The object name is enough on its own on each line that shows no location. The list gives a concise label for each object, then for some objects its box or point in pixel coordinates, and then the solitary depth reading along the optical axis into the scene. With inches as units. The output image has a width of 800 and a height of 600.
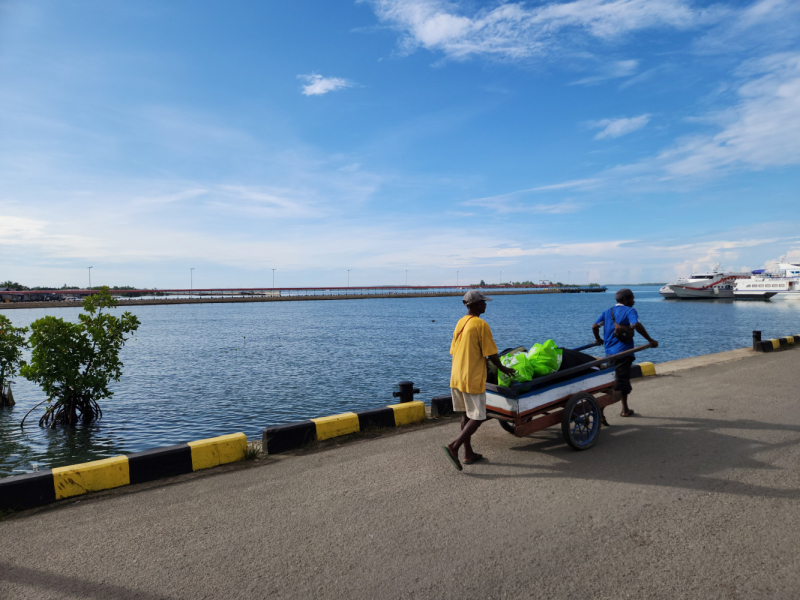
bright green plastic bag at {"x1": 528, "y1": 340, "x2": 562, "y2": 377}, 229.5
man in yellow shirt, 200.7
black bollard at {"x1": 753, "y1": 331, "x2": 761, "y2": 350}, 577.9
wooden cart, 215.5
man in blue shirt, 277.6
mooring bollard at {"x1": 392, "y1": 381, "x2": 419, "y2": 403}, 308.7
